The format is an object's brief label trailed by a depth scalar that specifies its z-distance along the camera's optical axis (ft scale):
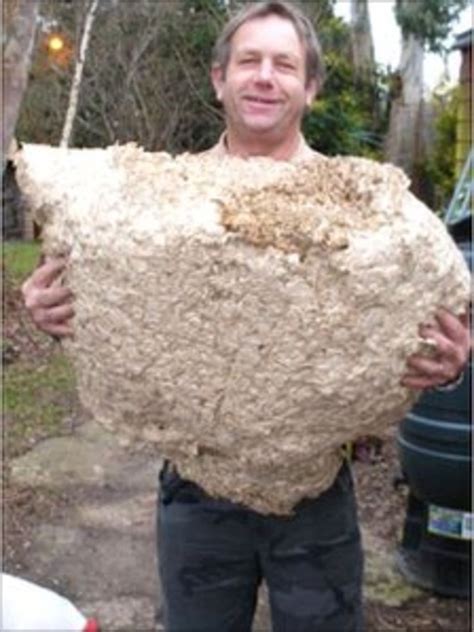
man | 5.65
